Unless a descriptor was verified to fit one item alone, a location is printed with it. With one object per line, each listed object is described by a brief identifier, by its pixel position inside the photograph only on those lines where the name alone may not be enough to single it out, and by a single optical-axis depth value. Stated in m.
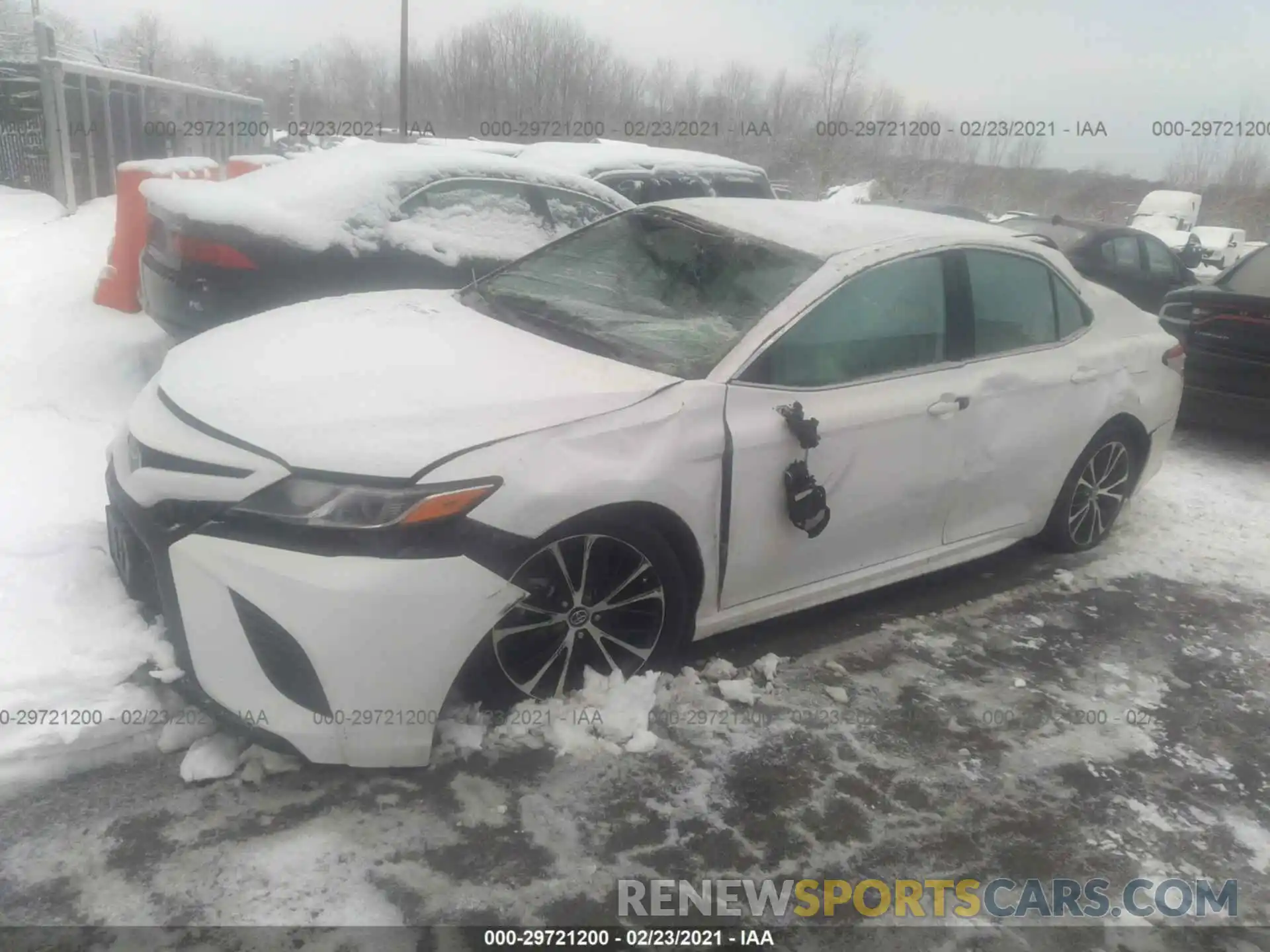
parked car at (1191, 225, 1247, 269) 27.06
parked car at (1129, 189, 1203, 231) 31.22
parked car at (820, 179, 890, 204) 34.00
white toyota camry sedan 2.50
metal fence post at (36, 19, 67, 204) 12.40
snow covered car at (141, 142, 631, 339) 5.00
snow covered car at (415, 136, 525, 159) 11.25
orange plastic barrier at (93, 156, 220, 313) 6.77
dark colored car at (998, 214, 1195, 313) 10.52
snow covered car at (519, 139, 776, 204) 8.45
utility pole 25.48
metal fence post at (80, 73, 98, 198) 13.73
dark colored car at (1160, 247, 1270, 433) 6.38
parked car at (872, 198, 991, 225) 19.92
